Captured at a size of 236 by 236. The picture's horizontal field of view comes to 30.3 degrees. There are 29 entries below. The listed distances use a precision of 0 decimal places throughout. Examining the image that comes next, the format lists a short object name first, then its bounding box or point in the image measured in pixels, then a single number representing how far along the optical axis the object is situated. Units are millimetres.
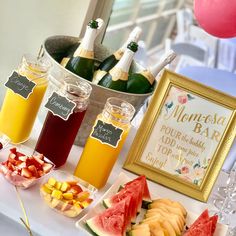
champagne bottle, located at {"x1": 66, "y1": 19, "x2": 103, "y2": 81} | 1169
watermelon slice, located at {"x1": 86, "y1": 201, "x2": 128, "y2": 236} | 874
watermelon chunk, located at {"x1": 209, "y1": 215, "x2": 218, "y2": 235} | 959
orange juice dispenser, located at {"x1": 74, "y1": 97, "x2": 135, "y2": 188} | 1010
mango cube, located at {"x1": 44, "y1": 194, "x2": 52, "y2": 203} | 918
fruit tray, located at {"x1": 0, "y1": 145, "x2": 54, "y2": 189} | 939
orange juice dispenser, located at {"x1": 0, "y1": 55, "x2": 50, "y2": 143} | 1041
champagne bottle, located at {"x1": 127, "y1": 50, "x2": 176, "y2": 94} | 1230
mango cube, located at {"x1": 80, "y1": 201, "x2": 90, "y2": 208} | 926
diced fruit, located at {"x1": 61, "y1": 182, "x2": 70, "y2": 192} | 933
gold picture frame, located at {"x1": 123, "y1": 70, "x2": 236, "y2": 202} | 1150
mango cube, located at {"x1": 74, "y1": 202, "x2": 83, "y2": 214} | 913
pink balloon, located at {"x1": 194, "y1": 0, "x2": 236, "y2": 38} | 1075
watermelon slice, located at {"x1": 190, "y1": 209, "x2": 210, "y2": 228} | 957
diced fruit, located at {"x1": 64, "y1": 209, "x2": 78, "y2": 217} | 916
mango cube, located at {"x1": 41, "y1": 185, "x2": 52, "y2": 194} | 925
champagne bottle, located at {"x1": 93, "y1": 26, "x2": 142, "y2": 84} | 1249
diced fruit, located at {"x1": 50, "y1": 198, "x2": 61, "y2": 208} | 911
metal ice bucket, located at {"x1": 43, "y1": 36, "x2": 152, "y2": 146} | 1098
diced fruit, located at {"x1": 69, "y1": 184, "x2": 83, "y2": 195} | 941
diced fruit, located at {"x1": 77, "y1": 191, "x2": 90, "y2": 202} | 940
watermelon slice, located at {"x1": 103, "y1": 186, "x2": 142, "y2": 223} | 948
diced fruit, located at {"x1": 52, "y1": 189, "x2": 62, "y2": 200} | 911
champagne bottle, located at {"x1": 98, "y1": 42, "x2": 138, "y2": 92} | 1138
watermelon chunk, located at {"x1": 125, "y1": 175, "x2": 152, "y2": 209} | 1015
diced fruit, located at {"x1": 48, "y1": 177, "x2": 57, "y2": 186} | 945
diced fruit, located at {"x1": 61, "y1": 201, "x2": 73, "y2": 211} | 909
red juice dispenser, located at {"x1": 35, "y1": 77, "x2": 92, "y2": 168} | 1018
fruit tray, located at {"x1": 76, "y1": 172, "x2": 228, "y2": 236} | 887
